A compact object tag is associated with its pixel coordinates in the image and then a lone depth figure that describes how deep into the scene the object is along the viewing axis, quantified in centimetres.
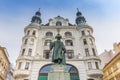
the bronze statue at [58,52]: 601
